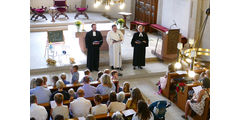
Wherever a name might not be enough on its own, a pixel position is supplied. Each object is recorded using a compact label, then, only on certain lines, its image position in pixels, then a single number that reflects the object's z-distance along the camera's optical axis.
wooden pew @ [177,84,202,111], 6.70
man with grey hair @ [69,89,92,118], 5.17
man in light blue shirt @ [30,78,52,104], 5.71
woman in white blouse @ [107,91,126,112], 5.23
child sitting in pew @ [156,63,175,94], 7.47
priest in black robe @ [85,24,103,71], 8.82
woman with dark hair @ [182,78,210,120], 5.88
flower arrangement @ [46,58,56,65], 9.34
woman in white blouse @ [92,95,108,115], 5.05
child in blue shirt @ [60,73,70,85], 6.39
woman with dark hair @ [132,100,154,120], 4.65
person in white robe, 8.92
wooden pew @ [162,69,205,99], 7.50
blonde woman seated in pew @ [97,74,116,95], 6.10
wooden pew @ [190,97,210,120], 6.03
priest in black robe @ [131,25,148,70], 8.95
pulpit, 9.84
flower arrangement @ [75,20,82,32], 9.80
